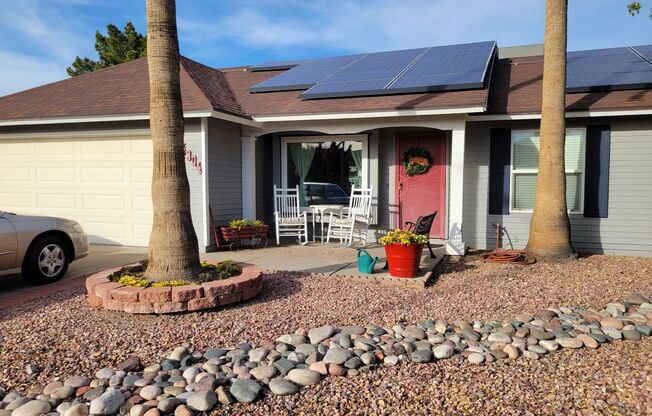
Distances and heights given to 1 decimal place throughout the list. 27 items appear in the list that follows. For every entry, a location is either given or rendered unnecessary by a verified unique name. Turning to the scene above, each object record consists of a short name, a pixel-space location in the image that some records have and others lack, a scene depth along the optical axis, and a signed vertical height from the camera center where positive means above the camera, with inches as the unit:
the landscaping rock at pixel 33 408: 112.7 -53.3
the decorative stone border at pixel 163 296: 179.6 -42.7
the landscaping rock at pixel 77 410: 112.3 -53.3
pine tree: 901.8 +273.1
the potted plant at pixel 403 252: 235.8 -33.7
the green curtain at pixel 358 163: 387.9 +17.1
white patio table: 349.7 -18.6
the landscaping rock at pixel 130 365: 138.2 -52.6
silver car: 220.4 -29.3
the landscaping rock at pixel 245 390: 119.6 -52.8
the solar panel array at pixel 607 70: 323.6 +84.0
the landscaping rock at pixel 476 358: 142.0 -52.5
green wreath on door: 367.2 +17.8
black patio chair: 275.0 -24.3
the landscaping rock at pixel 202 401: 115.4 -53.0
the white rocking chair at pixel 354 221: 343.0 -26.6
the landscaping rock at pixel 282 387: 123.1 -53.1
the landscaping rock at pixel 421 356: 142.0 -51.9
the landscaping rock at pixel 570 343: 154.1 -52.1
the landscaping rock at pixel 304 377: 129.0 -52.7
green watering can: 249.1 -41.2
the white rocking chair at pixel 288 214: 352.2 -22.7
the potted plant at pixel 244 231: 327.0 -32.1
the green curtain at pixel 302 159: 404.5 +22.0
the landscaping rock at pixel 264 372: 132.1 -52.7
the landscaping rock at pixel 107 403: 114.0 -53.0
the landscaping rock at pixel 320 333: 160.1 -51.0
